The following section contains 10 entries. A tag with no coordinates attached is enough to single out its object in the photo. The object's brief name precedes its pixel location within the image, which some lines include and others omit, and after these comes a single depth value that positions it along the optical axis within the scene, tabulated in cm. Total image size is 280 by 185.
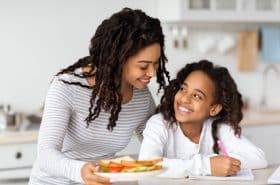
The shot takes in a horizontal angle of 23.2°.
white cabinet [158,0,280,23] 321
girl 199
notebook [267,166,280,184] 177
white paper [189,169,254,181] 180
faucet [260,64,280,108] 379
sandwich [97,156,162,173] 161
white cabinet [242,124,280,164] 319
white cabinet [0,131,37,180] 274
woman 180
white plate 158
